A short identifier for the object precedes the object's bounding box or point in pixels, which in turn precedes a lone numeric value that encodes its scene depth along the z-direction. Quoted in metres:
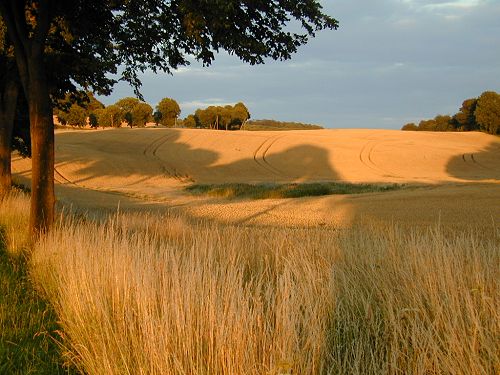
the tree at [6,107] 12.85
